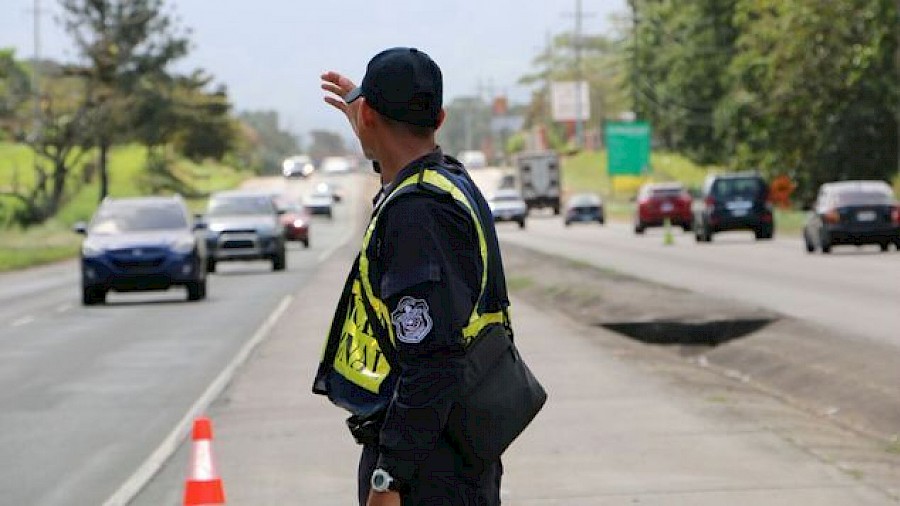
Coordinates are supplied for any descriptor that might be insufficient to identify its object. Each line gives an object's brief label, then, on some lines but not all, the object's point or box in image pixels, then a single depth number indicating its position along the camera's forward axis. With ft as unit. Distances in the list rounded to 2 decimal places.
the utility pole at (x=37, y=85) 283.14
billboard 548.31
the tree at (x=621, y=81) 512.80
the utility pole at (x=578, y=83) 509.35
